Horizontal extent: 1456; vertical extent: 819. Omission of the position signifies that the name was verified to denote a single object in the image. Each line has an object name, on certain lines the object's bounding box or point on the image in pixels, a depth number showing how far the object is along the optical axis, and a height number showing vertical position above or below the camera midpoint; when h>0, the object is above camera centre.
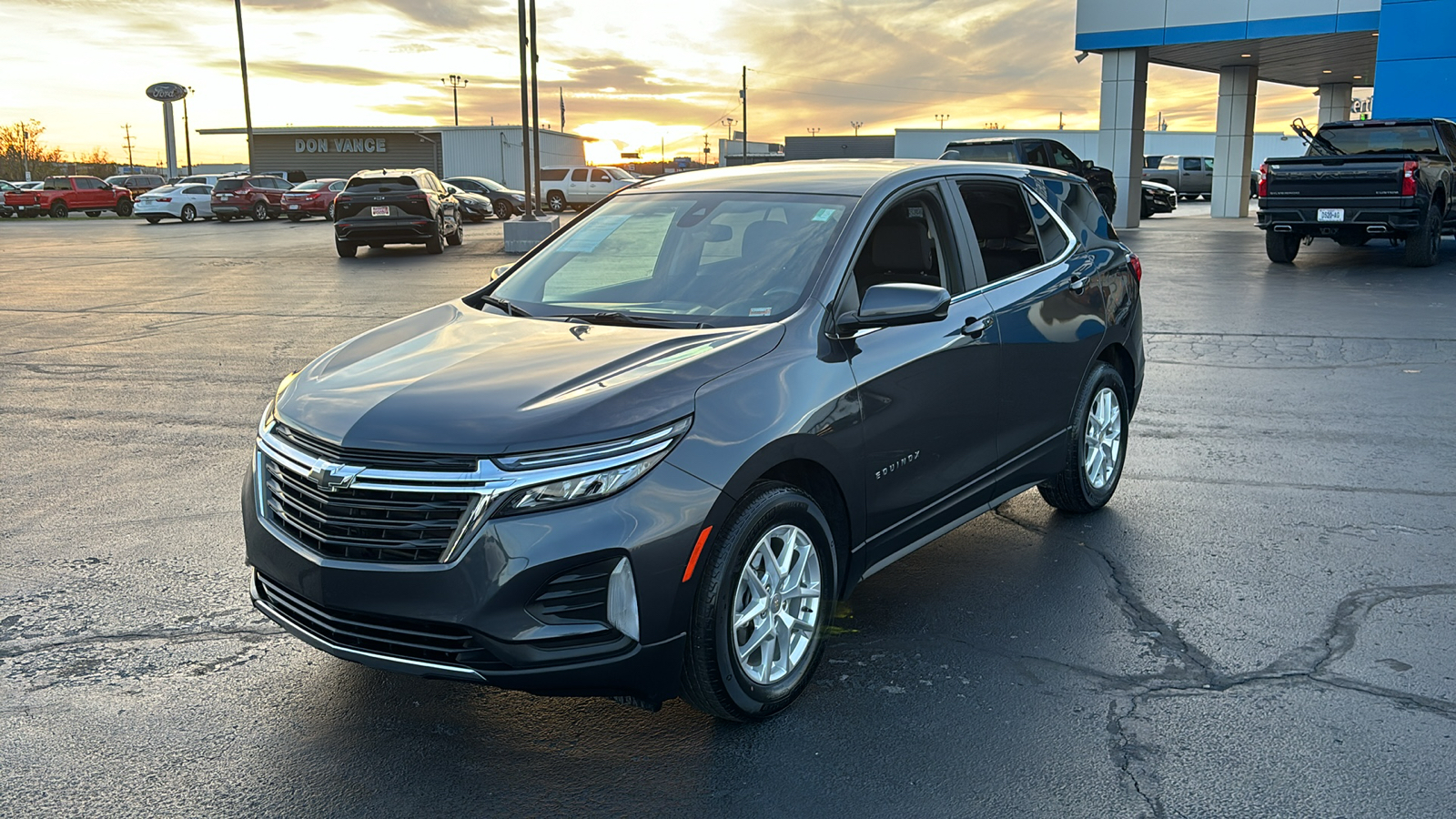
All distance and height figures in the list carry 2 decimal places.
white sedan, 44.38 -0.23
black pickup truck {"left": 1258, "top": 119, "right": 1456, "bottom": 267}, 16.81 +0.15
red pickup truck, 51.84 -0.03
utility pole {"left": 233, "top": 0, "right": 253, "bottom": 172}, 55.88 +6.28
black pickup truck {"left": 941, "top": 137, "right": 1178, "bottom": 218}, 22.91 +0.88
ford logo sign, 78.31 +6.84
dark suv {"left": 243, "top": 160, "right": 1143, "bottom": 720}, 3.22 -0.71
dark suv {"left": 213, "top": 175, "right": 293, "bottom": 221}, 44.31 -0.03
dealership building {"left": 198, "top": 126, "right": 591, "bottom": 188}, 74.75 +3.06
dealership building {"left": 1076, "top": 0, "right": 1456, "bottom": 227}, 24.56 +3.74
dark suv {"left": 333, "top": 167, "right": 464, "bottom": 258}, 23.39 -0.28
